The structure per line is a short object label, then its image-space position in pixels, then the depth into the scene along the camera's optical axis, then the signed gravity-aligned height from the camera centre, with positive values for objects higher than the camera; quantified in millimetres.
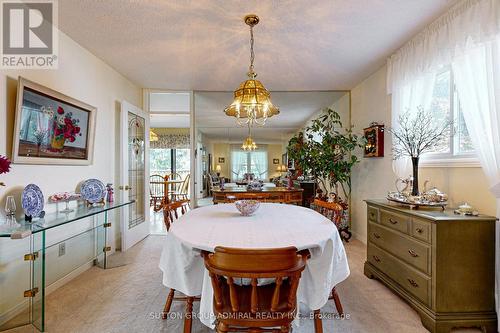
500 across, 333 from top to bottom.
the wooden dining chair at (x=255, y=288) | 1077 -580
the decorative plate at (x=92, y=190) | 2684 -267
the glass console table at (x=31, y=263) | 1787 -820
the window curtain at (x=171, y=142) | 8289 +845
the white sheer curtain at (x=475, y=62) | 1729 +861
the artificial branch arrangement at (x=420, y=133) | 2271 +341
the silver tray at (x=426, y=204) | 2039 -302
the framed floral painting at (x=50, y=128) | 1983 +366
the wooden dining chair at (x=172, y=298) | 1628 -930
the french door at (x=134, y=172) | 3445 -83
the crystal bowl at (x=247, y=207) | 2107 -339
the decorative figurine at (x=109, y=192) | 3090 -326
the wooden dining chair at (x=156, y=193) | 6832 -792
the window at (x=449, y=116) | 2156 +493
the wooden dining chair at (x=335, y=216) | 1988 -413
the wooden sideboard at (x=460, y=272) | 1734 -738
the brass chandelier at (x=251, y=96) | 2160 +632
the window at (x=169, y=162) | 8492 +176
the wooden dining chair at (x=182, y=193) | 6715 -721
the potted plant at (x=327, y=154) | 3801 +218
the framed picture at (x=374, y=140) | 3275 +380
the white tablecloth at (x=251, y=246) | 1410 -499
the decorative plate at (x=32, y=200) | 1899 -269
